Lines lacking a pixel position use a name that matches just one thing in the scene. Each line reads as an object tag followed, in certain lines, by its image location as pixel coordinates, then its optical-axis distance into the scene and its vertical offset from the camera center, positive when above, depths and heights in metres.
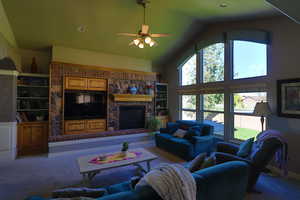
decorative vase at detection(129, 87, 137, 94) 5.69 +0.44
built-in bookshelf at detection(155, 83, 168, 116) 6.69 +0.14
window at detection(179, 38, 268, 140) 3.96 +0.52
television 4.82 -0.10
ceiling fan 3.25 +1.44
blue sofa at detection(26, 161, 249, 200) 1.29 -0.83
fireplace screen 5.66 -0.55
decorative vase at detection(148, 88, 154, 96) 6.06 +0.40
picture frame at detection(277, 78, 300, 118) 3.11 +0.10
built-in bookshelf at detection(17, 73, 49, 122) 4.44 +0.13
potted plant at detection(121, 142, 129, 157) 3.10 -0.94
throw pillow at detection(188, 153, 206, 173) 1.90 -0.77
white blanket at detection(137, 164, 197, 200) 1.27 -0.69
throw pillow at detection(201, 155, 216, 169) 1.88 -0.74
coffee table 2.39 -1.04
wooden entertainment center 4.77 -0.59
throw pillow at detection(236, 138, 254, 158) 2.65 -0.80
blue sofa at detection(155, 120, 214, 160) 3.88 -1.02
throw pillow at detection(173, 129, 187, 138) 4.51 -0.91
